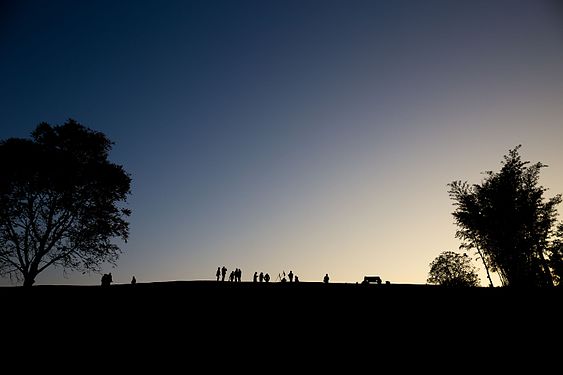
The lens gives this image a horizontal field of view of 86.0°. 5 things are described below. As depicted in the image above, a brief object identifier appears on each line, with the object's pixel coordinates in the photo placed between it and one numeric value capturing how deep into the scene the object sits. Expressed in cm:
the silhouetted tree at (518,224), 3378
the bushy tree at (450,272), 6394
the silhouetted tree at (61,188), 2344
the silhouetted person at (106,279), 2178
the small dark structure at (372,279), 2416
